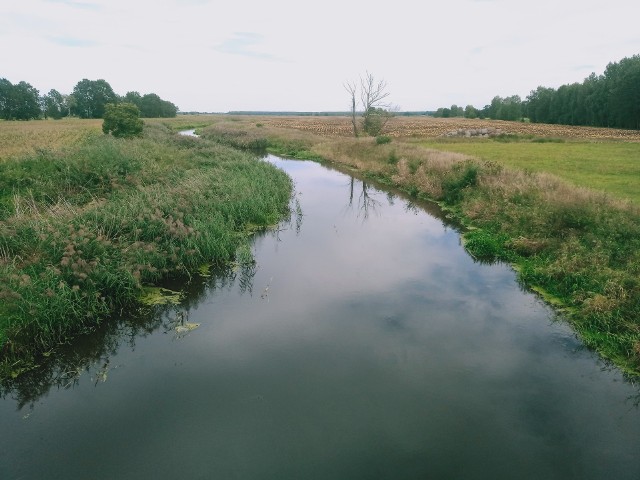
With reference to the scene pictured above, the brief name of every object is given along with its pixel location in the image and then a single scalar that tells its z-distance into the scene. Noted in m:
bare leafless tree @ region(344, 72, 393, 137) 48.39
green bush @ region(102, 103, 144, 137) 33.41
